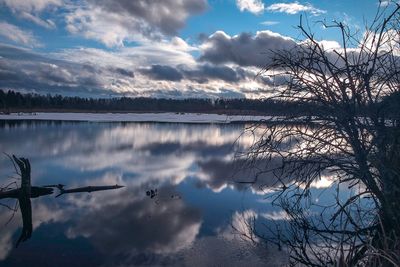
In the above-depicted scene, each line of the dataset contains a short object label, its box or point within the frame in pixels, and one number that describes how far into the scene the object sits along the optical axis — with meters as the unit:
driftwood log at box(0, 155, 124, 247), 10.43
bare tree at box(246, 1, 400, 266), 4.41
